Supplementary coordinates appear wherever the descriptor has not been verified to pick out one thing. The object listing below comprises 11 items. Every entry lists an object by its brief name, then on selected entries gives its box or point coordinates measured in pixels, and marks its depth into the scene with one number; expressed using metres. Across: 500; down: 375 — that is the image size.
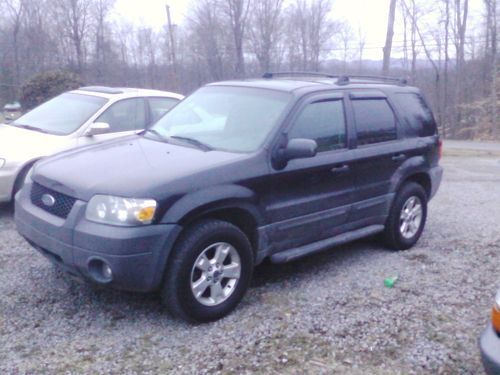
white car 6.87
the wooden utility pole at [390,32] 20.18
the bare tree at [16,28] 36.72
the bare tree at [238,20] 35.91
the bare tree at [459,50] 41.25
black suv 4.15
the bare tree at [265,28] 36.56
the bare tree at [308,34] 37.88
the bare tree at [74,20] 41.47
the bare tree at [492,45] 38.03
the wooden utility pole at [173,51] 31.64
